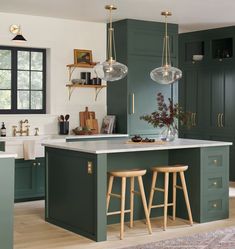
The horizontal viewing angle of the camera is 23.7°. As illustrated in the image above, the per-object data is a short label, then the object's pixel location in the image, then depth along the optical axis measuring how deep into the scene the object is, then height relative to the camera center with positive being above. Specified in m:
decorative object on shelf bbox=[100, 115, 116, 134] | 8.46 -0.12
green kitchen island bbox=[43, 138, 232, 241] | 5.41 -0.63
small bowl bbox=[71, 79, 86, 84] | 8.27 +0.53
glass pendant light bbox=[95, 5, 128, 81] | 5.91 +0.50
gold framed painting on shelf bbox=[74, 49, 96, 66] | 8.38 +0.91
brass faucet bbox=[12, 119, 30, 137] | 7.88 -0.17
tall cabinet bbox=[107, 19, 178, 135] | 8.33 +0.61
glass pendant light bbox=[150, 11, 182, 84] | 6.25 +0.48
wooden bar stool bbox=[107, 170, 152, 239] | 5.46 -0.72
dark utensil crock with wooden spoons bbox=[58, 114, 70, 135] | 8.21 -0.12
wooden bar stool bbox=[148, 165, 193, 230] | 5.85 -0.69
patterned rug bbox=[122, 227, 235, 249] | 5.20 -1.19
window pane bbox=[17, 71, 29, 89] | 8.10 +0.55
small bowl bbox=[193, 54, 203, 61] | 9.61 +1.04
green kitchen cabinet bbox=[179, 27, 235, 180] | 9.18 +0.57
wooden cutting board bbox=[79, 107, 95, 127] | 8.48 +0.02
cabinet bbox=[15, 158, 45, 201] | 7.41 -0.83
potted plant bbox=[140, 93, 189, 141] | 6.41 -0.03
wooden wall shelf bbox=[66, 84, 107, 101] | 8.27 +0.46
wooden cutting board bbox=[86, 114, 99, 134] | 8.48 -0.11
